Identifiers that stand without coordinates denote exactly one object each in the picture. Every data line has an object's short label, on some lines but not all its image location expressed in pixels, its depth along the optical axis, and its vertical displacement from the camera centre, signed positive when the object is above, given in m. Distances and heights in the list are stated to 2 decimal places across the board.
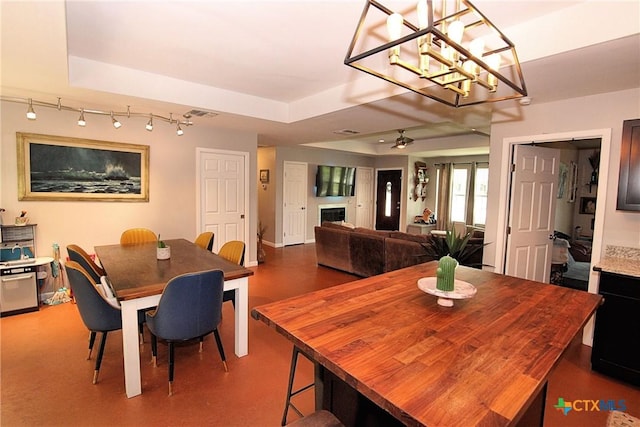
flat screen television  8.18 +0.28
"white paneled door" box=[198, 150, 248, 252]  5.08 -0.10
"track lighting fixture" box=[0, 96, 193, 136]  3.53 +0.89
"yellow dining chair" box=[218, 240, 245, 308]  3.29 -0.67
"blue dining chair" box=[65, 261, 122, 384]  2.23 -0.89
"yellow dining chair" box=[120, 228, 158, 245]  3.89 -0.64
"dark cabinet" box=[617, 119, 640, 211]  2.66 +0.27
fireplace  8.55 -0.58
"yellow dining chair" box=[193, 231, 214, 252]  3.85 -0.66
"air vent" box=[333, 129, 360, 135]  5.15 +0.99
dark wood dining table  2.20 -0.70
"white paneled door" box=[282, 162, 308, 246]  7.75 -0.32
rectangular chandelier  1.32 +0.72
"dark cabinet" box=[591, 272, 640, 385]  2.44 -1.02
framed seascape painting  3.72 +0.18
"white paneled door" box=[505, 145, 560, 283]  3.71 -0.18
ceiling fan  5.91 +0.94
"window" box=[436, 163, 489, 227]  8.46 +0.07
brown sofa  4.36 -0.86
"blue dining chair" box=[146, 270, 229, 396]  2.18 -0.86
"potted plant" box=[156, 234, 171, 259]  2.99 -0.62
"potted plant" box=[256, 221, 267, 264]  6.00 -1.19
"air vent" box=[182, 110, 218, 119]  3.97 +0.94
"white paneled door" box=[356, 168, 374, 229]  9.48 -0.15
